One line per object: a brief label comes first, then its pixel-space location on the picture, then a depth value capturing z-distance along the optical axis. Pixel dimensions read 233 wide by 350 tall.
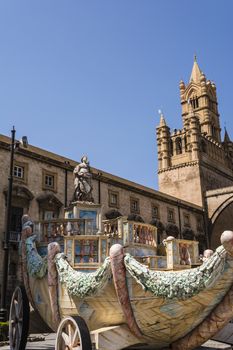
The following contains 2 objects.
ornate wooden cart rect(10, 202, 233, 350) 6.28
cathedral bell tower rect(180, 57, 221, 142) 57.84
